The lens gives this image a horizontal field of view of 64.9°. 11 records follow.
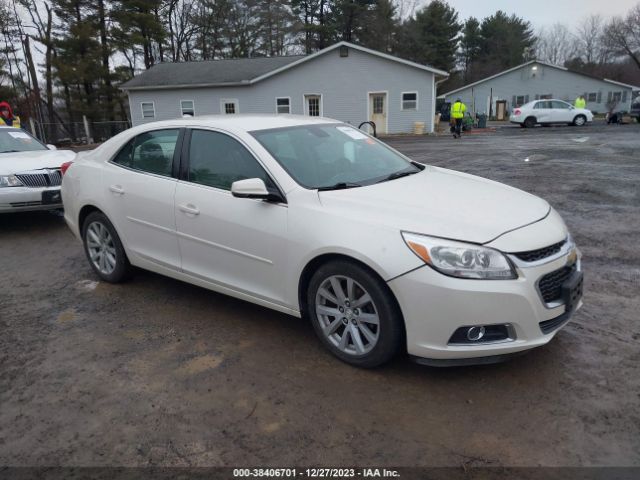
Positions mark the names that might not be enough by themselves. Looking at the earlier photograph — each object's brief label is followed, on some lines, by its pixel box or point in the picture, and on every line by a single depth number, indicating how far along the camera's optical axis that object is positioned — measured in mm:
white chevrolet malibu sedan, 2830
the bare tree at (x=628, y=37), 52359
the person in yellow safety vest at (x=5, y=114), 13648
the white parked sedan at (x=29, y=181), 6871
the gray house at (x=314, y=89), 28047
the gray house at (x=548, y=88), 42125
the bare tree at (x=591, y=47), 65644
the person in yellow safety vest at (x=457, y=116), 24686
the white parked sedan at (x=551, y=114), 28688
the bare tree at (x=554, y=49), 70812
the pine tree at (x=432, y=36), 48094
